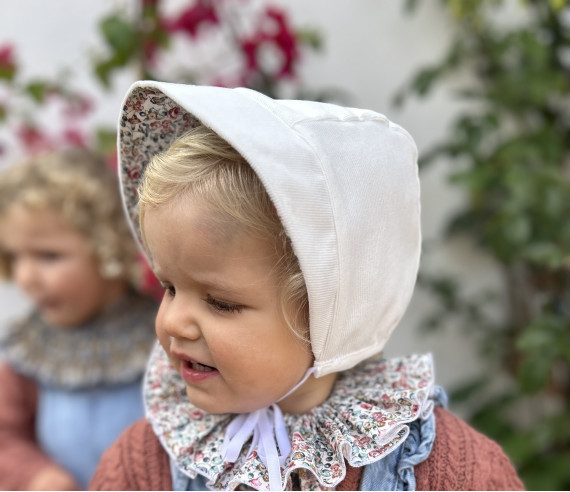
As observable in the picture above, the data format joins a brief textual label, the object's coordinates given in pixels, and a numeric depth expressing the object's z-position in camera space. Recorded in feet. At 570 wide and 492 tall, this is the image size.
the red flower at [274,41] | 5.28
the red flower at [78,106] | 5.98
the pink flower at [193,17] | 5.27
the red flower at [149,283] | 4.33
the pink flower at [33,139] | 6.02
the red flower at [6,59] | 5.35
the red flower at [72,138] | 6.10
